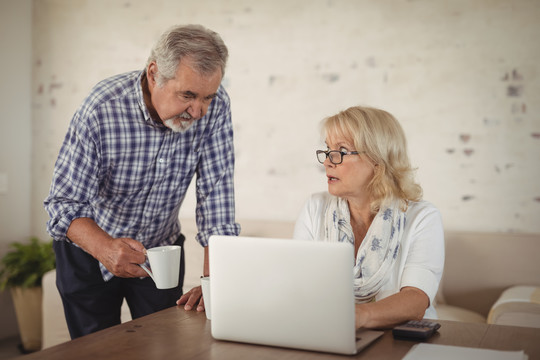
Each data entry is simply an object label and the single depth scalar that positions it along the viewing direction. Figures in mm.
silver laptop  1048
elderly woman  1679
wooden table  1066
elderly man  1646
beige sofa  2699
